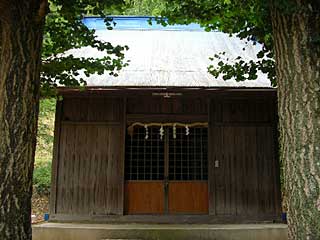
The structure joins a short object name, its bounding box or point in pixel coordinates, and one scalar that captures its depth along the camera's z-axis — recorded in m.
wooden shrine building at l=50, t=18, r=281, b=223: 6.61
